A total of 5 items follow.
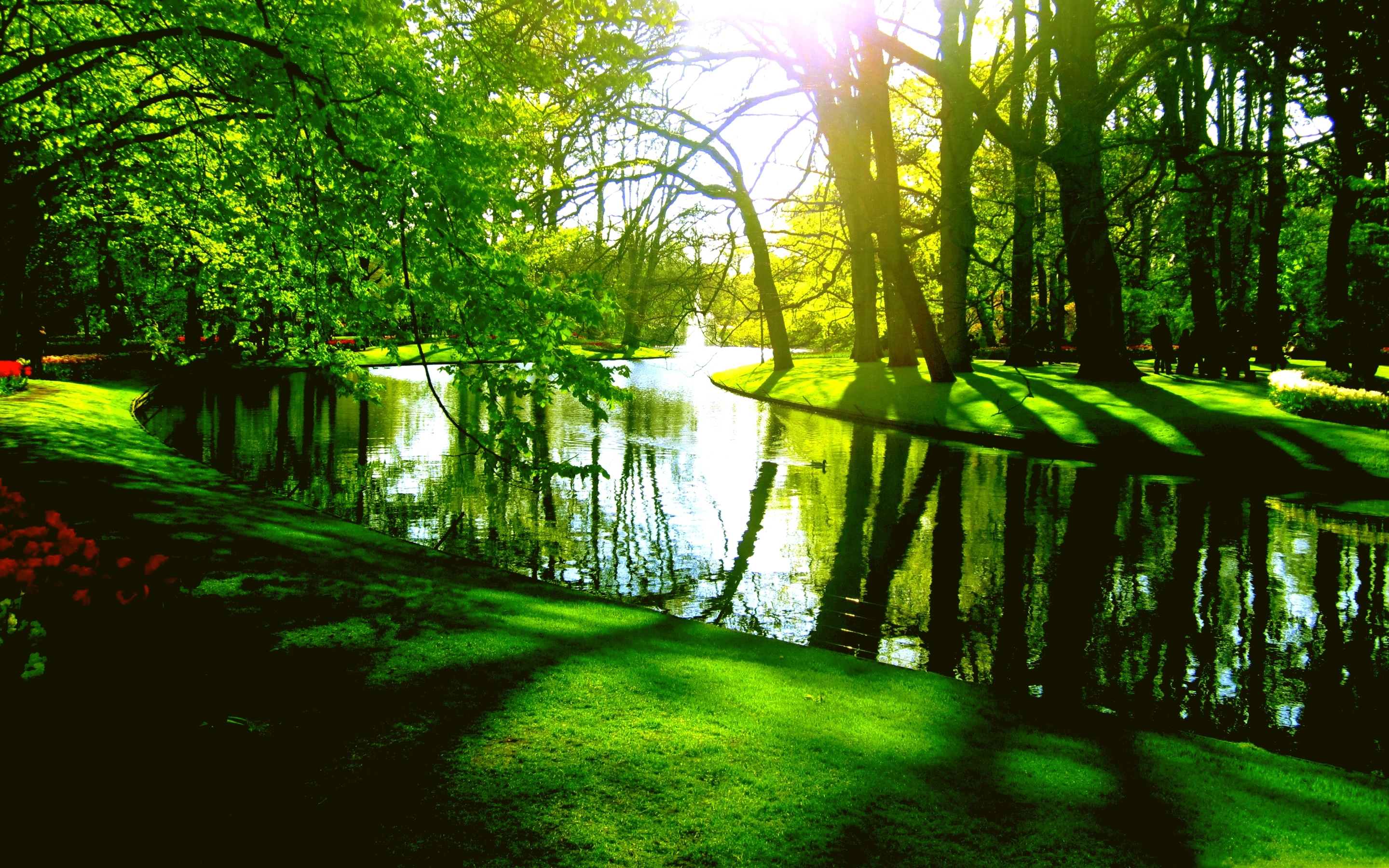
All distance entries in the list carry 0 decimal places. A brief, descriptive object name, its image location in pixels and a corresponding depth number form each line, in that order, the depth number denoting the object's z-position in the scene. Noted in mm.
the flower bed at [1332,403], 16328
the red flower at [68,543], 4078
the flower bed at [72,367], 25125
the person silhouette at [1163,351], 28391
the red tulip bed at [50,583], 3535
